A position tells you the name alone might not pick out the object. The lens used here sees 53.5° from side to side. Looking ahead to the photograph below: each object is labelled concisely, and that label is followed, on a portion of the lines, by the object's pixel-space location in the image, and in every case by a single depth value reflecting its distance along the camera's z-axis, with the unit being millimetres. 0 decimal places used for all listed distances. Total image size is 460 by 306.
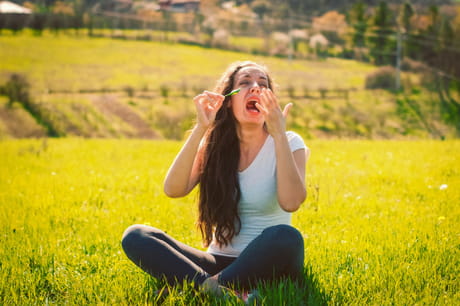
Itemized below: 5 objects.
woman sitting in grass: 2994
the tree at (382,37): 47375
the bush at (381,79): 42312
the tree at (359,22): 50553
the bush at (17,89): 24719
